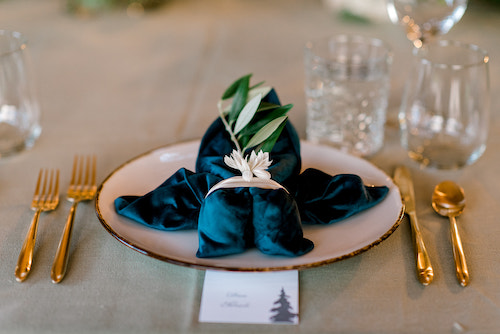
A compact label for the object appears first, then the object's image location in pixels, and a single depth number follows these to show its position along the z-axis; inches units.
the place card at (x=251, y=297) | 20.0
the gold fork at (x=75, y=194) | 22.5
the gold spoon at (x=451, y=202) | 25.0
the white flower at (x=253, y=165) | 22.2
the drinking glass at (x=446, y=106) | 29.8
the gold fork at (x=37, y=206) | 22.7
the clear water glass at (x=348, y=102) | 32.4
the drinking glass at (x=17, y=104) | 32.7
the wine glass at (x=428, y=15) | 36.1
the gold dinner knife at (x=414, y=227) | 22.2
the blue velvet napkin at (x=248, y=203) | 21.1
